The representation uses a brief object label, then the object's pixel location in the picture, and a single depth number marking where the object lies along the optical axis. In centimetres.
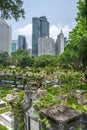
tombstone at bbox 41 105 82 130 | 220
